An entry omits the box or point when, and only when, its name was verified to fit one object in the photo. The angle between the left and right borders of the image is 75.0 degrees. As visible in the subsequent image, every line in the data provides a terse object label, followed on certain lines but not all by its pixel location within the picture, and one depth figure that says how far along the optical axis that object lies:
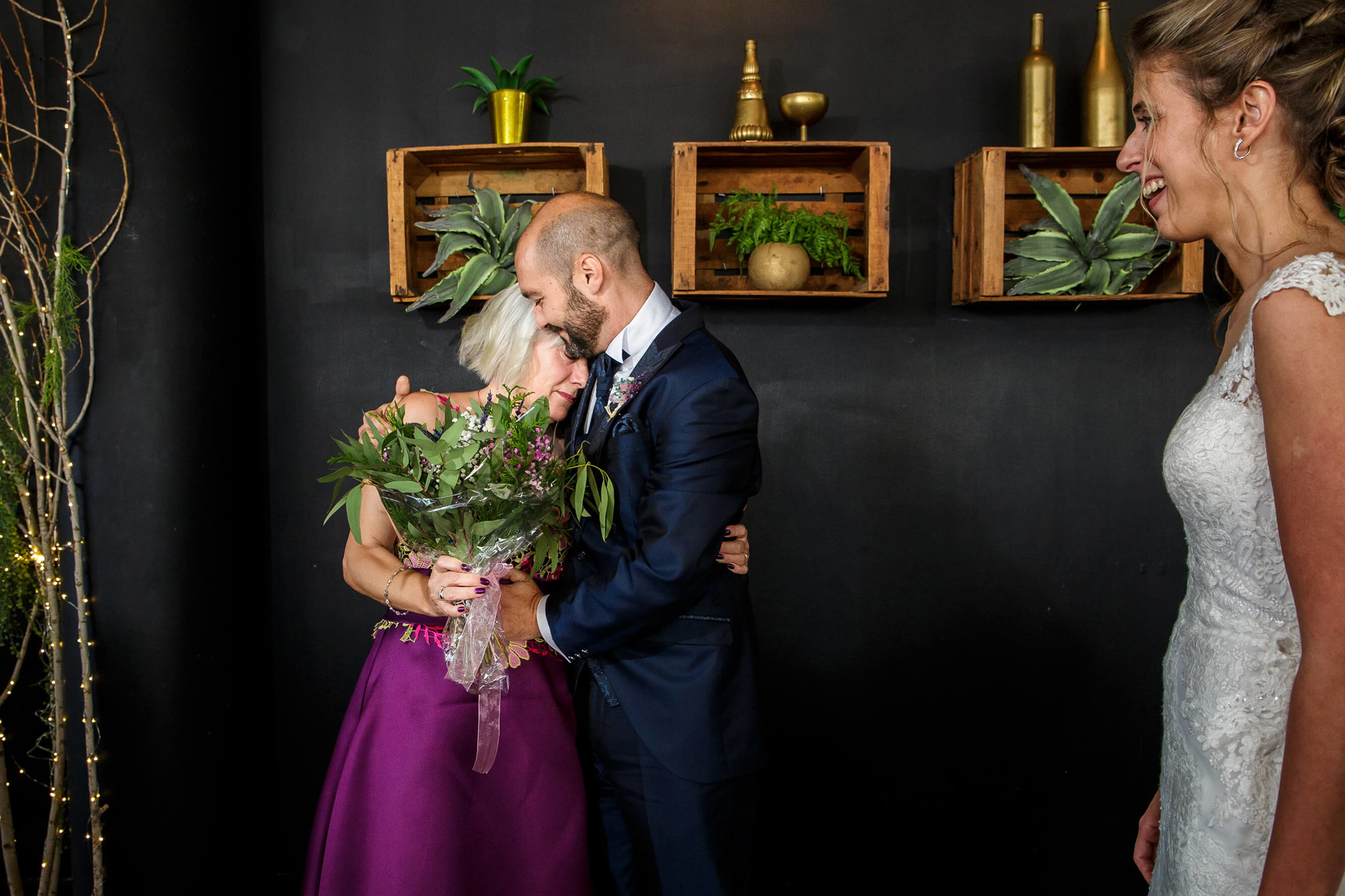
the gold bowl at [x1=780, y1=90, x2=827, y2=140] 2.48
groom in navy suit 1.58
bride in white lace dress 0.90
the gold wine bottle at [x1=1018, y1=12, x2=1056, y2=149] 2.46
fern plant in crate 2.42
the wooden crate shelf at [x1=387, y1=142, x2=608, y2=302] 2.42
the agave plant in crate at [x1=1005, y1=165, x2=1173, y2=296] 2.43
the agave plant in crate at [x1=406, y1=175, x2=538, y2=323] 2.44
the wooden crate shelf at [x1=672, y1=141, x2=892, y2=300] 2.41
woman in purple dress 1.61
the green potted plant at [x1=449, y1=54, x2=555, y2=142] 2.50
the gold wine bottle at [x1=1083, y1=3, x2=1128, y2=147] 2.44
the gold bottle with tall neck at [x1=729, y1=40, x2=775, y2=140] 2.48
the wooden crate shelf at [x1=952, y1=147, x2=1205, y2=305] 2.42
